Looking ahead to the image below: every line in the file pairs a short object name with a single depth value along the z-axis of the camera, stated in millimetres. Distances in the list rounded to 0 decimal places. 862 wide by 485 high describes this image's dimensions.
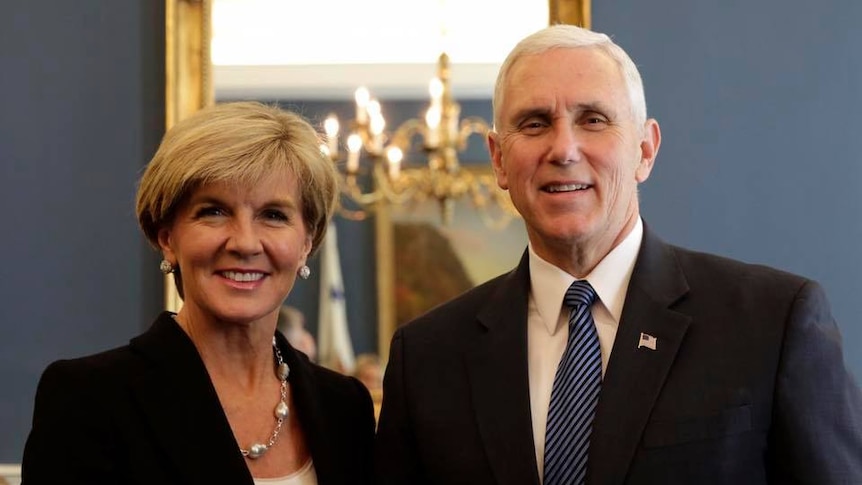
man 1805
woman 1900
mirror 2752
